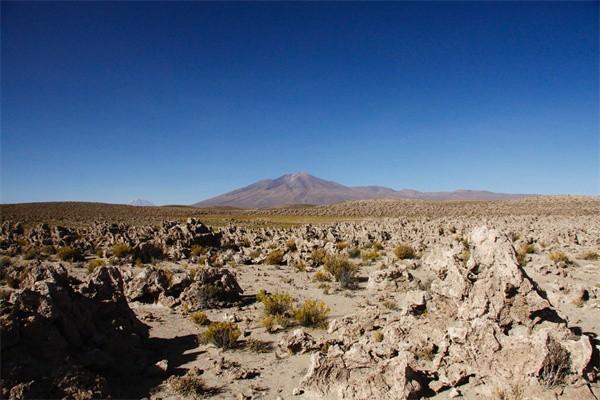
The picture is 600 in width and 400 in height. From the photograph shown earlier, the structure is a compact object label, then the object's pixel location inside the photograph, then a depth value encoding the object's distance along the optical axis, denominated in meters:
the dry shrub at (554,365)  5.57
